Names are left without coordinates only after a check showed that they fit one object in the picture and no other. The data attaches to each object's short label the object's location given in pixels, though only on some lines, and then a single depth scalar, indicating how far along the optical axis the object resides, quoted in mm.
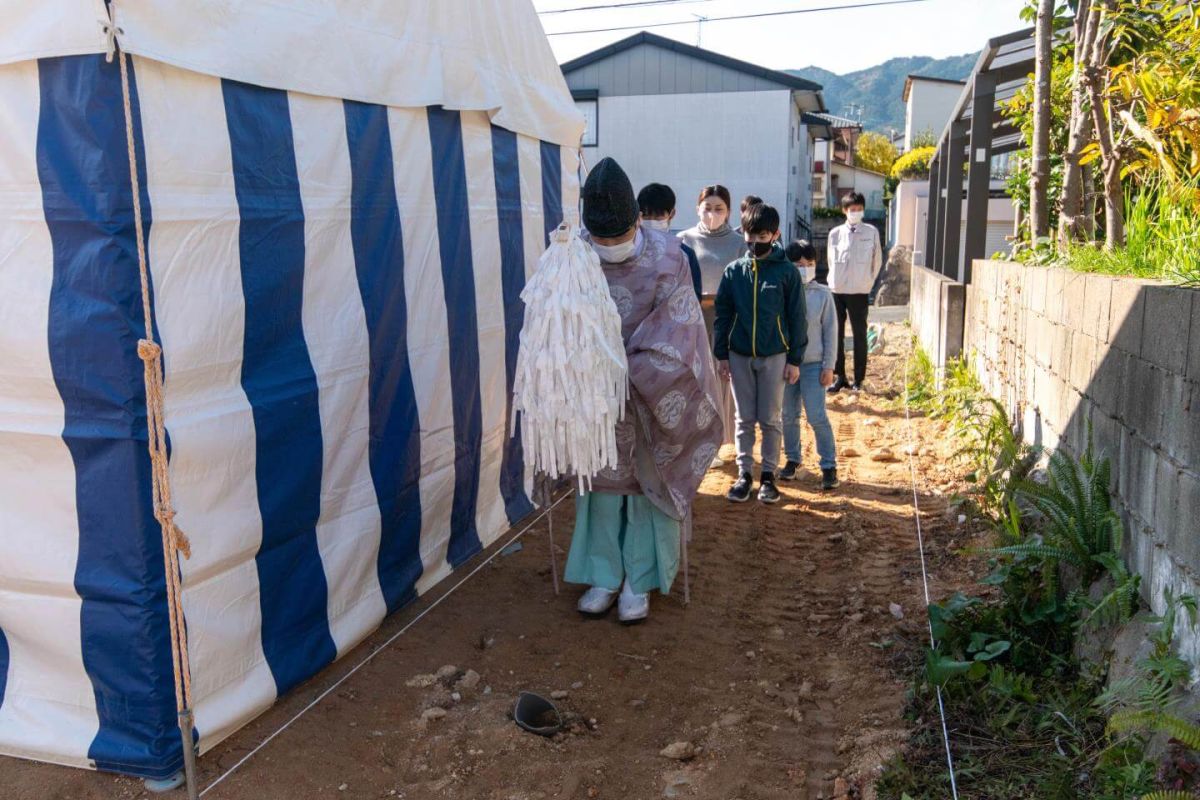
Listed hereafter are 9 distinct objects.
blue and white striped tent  2701
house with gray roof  23297
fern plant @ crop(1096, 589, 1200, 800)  2570
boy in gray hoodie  5926
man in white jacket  8852
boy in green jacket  5430
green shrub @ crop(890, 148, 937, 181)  25703
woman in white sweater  6133
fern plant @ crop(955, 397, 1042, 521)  4871
